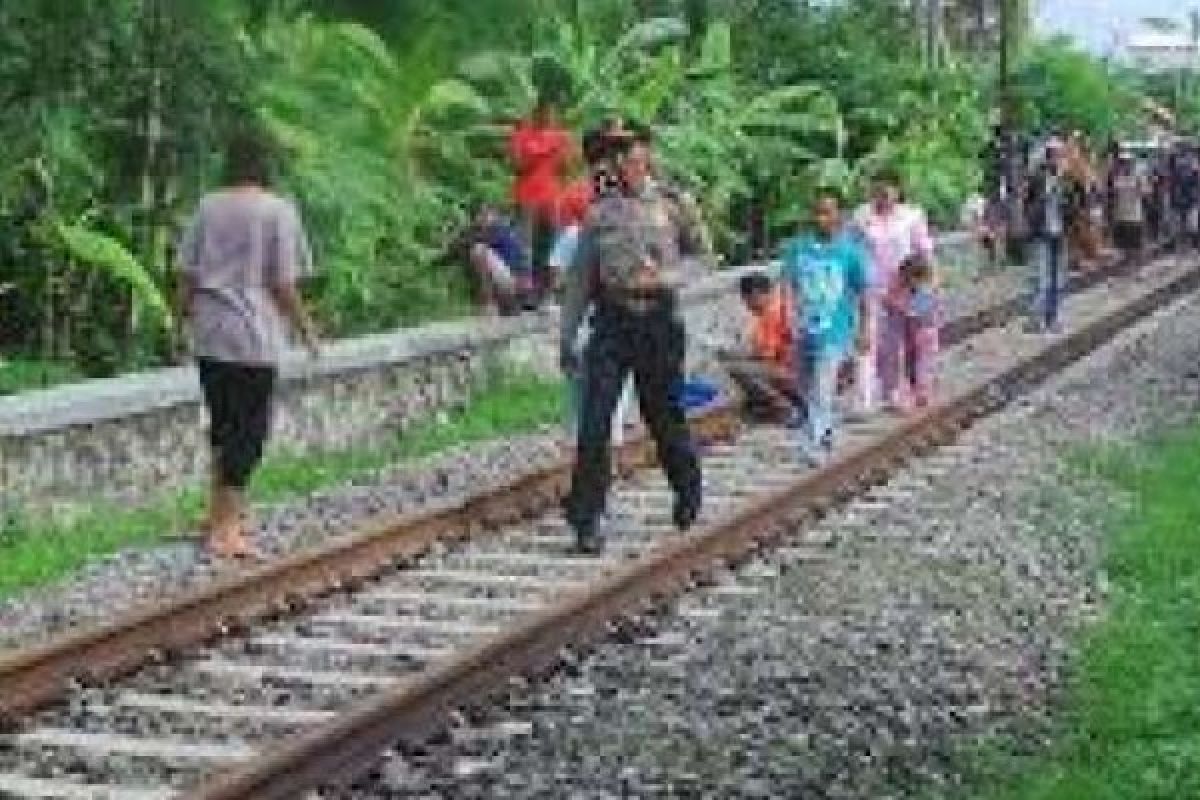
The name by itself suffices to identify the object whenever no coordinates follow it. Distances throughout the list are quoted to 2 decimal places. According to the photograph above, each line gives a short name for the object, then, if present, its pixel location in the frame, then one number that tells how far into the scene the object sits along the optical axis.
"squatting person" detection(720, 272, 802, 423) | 19.47
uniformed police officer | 13.66
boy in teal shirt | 17.33
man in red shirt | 23.47
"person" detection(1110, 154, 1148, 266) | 41.53
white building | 80.75
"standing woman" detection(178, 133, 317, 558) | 13.27
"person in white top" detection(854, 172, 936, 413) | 19.89
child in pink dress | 20.17
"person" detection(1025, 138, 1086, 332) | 26.98
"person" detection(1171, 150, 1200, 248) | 47.06
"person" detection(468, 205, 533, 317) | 22.78
